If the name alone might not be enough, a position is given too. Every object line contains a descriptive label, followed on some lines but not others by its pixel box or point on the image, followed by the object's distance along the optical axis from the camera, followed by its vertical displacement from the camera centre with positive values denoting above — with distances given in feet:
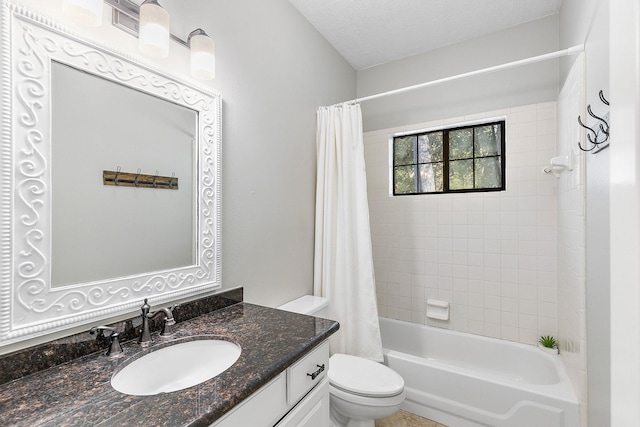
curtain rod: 4.97 +2.92
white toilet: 5.04 -3.05
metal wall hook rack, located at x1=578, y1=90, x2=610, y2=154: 3.57 +1.10
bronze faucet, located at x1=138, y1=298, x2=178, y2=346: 3.48 -1.26
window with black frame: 7.79 +1.56
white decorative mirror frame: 2.69 +0.32
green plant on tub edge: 6.74 -2.91
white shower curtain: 6.79 -0.52
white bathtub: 5.27 -3.50
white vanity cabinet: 2.71 -1.95
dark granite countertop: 2.18 -1.50
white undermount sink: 3.12 -1.74
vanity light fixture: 3.04 +2.26
